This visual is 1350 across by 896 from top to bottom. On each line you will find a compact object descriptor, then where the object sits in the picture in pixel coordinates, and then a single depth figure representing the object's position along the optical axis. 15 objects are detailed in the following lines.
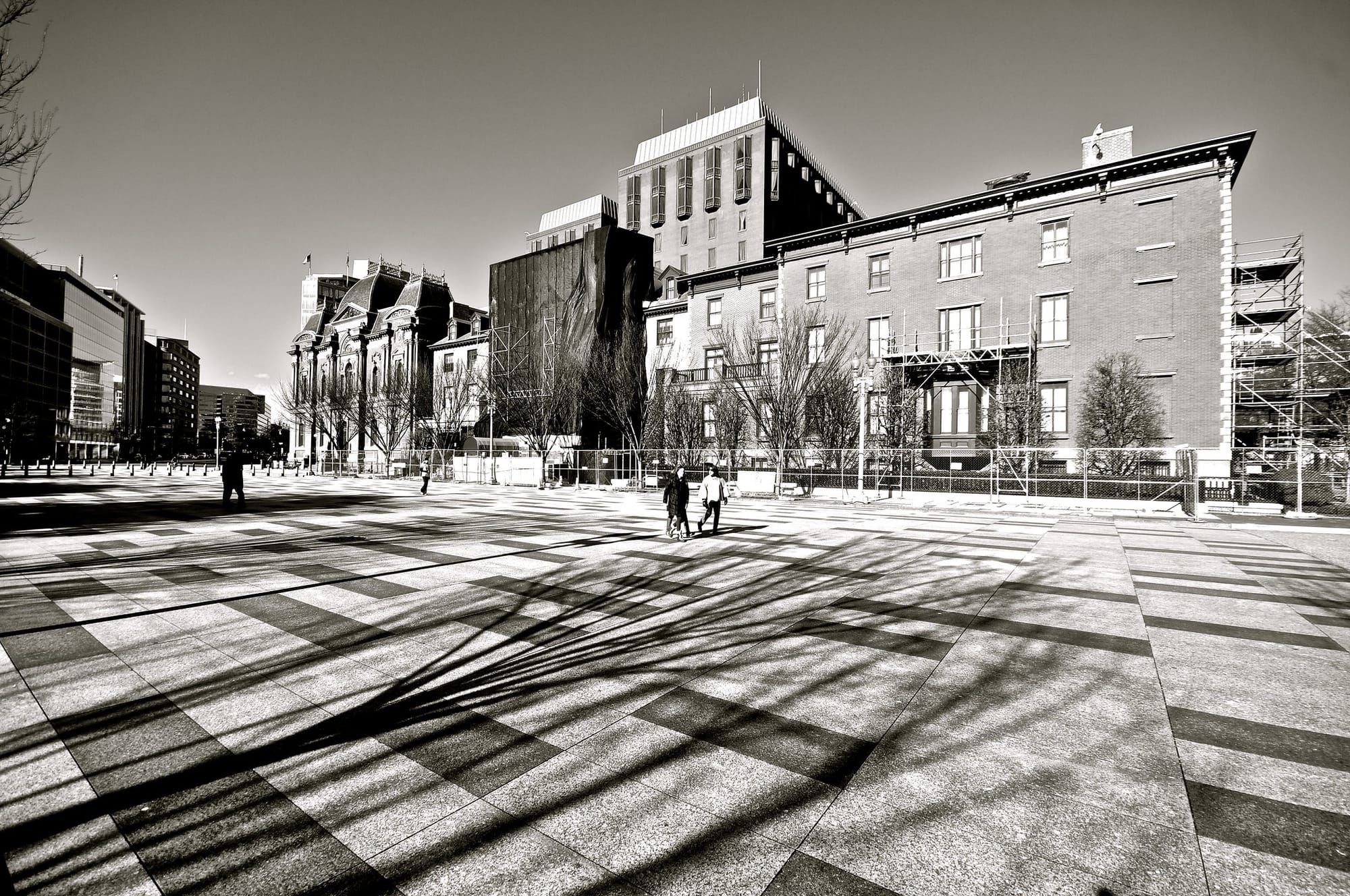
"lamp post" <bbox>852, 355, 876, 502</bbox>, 29.30
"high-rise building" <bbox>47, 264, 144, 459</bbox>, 100.00
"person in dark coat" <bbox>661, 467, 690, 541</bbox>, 13.27
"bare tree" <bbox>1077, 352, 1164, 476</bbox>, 26.92
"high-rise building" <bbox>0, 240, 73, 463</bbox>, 75.44
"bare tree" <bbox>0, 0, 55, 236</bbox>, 8.25
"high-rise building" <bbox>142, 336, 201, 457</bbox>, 134.88
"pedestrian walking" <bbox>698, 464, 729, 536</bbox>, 14.55
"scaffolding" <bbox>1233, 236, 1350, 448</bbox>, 27.75
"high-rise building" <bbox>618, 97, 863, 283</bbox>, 56.34
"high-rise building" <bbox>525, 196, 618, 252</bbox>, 70.56
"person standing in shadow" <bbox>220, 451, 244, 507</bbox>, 20.52
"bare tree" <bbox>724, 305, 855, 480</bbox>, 32.06
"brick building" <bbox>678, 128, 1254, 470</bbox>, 27.42
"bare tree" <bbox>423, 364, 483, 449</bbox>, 49.44
